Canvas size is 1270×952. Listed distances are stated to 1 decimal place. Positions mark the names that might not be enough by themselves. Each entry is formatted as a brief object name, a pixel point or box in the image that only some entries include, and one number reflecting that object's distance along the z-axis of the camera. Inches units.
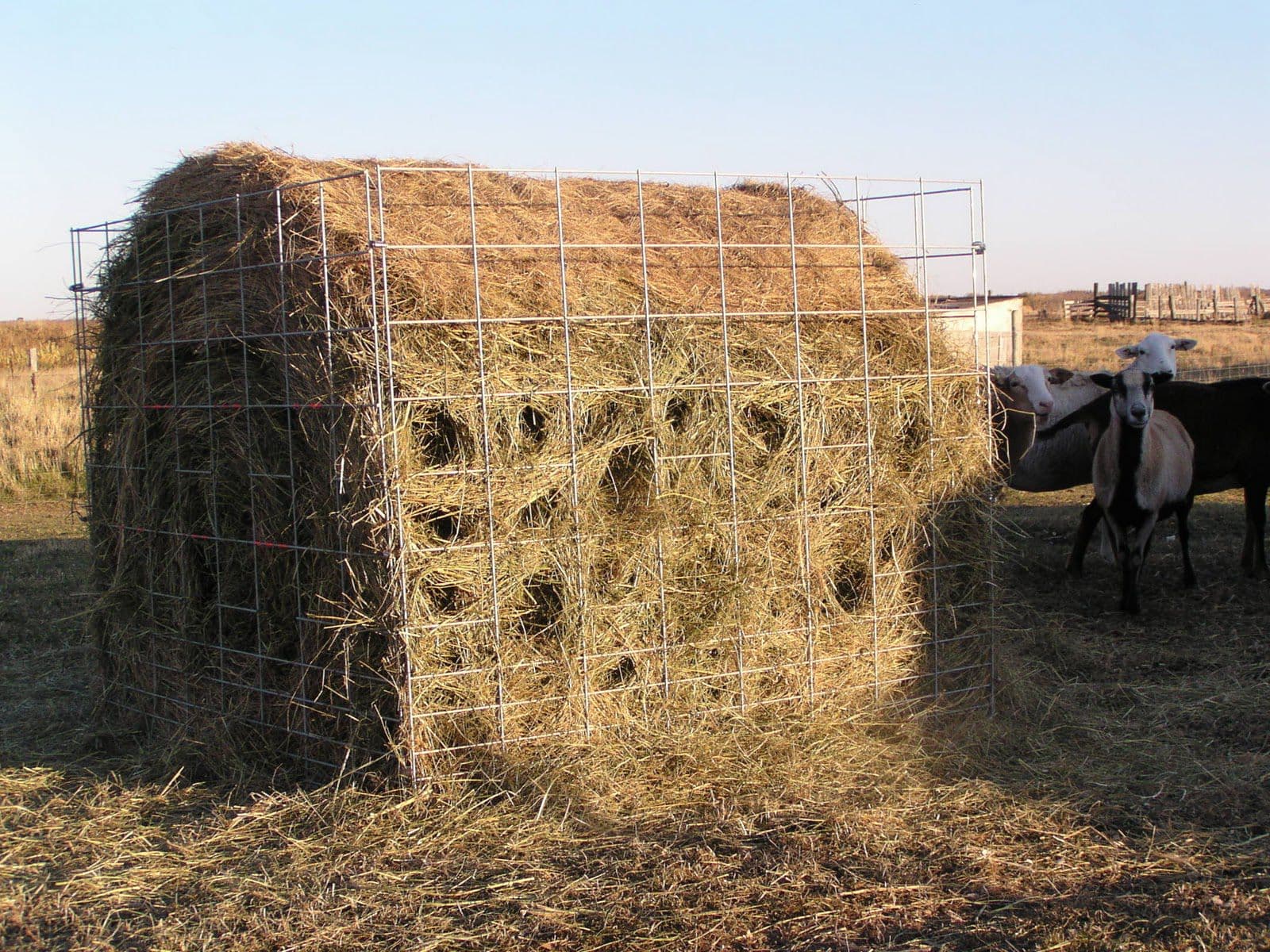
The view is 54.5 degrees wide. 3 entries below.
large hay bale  225.8
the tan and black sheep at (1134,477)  380.8
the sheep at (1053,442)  443.5
